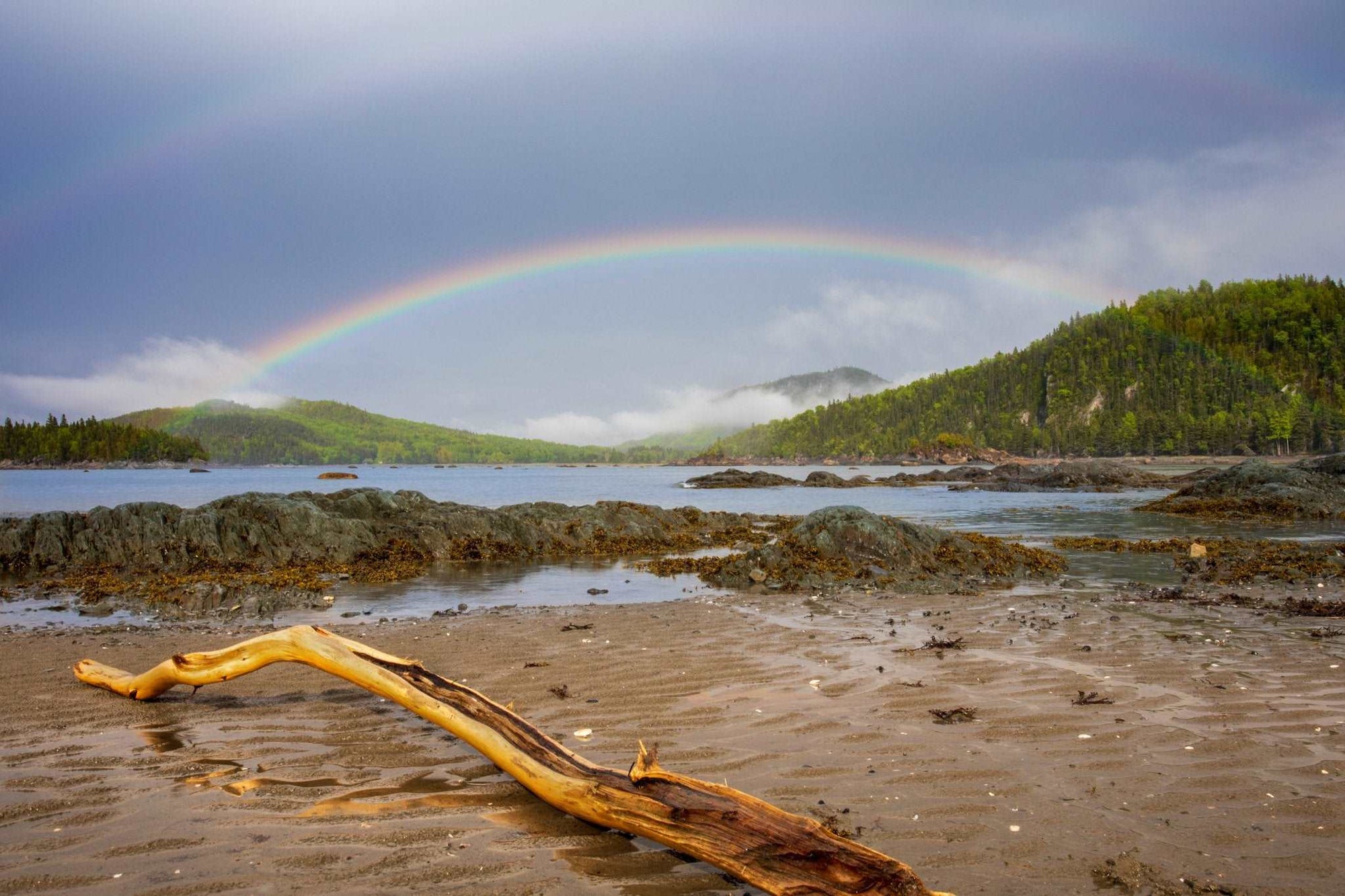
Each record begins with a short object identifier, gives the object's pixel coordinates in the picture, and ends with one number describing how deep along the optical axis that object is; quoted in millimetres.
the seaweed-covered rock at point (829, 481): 78188
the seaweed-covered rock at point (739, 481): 81375
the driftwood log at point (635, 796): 3605
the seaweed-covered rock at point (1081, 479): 63156
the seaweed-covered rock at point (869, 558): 15492
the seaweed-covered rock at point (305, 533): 19062
